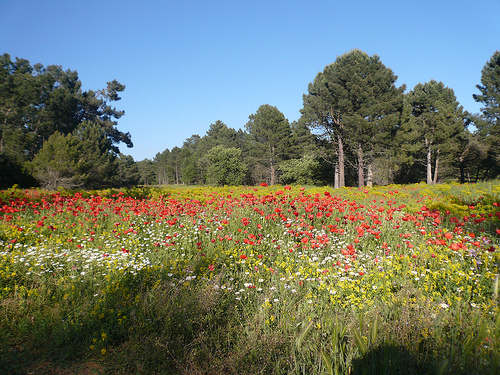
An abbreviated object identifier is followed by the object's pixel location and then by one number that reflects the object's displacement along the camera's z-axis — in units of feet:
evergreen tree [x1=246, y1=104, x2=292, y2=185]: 144.77
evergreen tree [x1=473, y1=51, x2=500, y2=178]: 100.32
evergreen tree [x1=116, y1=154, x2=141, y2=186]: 190.94
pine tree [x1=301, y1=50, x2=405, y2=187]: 91.66
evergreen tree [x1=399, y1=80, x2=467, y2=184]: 103.39
